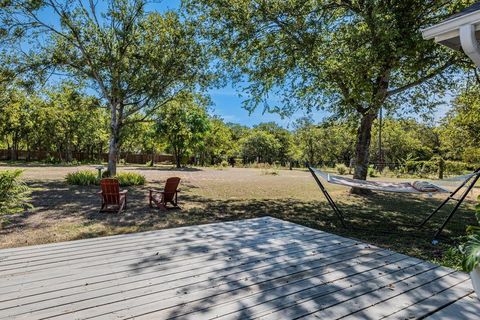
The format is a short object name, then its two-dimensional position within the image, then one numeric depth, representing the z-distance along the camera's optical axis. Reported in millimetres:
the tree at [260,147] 45156
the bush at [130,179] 12844
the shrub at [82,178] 12300
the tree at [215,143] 34875
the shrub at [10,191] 5684
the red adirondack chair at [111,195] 6956
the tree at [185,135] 26125
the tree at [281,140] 48094
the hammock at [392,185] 5238
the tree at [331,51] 7391
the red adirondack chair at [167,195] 7544
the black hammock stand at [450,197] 4392
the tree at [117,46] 11880
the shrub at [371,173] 22094
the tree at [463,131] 13680
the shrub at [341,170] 23014
